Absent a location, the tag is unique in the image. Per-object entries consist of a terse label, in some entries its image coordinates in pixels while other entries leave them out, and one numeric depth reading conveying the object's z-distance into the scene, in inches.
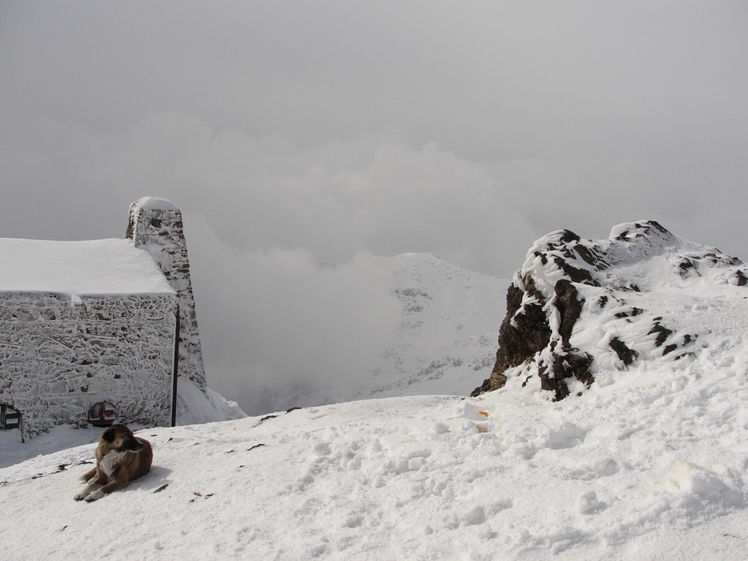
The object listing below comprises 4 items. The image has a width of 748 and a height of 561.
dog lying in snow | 255.4
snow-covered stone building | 506.0
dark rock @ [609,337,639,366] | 285.1
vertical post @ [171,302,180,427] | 566.6
